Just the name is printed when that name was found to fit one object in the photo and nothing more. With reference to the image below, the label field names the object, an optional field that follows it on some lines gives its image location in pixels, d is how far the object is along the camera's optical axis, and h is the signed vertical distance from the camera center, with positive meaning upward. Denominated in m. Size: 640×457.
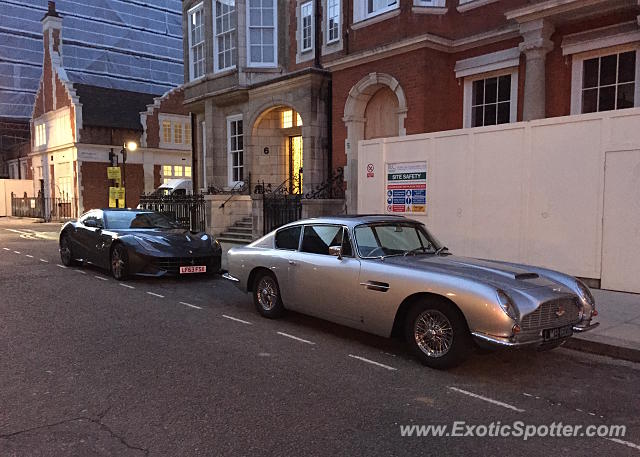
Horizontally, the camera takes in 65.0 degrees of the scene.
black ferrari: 9.41 -1.01
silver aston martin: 4.47 -0.95
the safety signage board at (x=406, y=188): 10.24 +0.15
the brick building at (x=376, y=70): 10.83 +3.30
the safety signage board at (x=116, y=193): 22.08 +0.05
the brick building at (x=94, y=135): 32.72 +4.11
